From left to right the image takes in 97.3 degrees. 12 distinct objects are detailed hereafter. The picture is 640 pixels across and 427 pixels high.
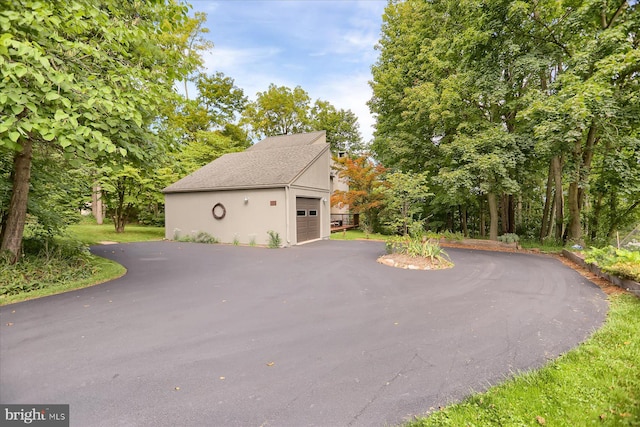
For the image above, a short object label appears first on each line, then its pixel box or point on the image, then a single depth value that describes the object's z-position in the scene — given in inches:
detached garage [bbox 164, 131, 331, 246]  500.1
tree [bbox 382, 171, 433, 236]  388.2
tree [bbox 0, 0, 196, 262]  152.6
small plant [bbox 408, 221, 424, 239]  378.9
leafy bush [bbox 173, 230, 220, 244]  550.0
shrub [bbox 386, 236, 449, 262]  330.3
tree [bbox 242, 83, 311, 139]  1184.2
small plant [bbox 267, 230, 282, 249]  485.1
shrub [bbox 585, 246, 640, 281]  217.0
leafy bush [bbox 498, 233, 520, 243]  465.3
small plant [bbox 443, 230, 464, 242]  510.3
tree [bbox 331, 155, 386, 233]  703.7
